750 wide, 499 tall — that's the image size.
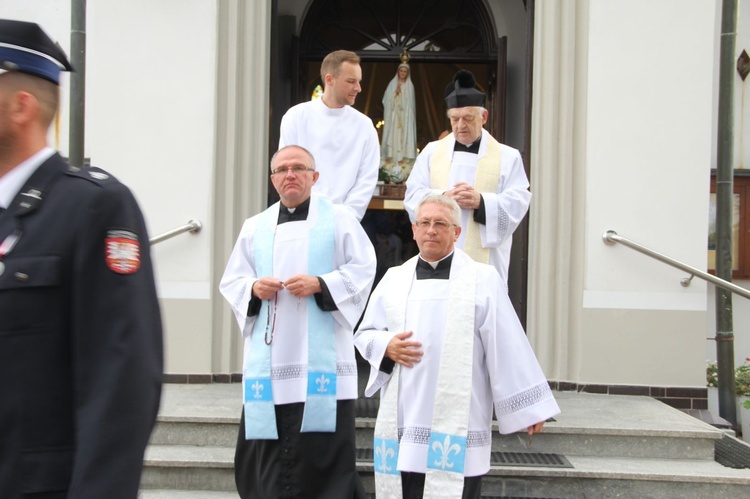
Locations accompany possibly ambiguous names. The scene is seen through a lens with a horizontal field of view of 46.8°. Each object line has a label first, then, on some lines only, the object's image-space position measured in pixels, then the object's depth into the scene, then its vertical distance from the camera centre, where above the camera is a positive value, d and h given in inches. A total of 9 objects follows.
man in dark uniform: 70.7 -7.4
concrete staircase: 215.5 -54.4
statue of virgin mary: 376.8 +55.9
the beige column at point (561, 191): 295.7 +20.6
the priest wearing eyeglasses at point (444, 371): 172.4 -24.8
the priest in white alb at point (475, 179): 223.1 +19.1
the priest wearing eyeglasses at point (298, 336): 190.7 -20.2
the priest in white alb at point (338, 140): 232.8 +29.2
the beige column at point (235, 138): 298.7 +37.5
